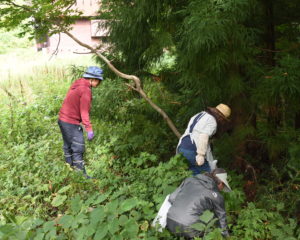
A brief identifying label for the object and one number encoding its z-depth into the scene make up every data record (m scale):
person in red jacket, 4.98
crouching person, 3.08
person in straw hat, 4.08
